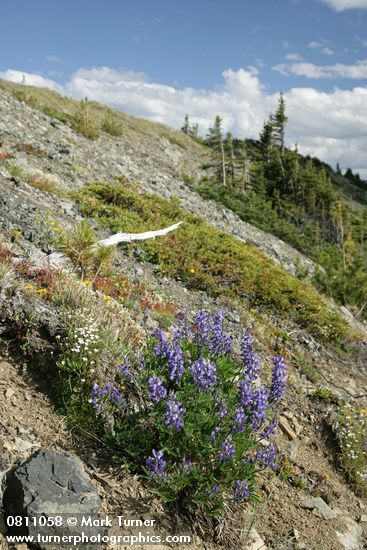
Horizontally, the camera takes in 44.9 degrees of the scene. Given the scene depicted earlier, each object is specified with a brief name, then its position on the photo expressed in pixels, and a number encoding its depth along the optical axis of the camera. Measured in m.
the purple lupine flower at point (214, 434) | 4.17
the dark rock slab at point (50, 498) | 3.62
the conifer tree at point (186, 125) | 102.38
